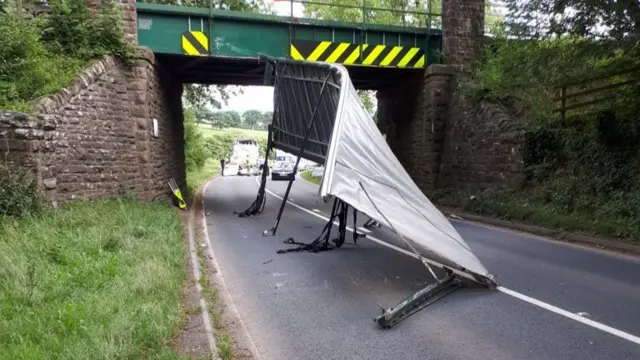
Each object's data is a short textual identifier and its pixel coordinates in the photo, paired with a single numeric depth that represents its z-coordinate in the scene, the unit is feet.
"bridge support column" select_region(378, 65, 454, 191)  55.01
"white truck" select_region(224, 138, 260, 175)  160.35
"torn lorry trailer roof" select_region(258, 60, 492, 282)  19.08
